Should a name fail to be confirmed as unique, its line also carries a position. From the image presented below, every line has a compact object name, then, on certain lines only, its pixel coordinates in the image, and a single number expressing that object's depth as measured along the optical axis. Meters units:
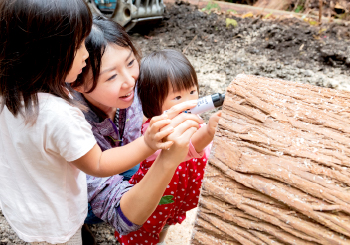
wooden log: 0.82
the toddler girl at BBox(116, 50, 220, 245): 1.42
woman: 1.32
